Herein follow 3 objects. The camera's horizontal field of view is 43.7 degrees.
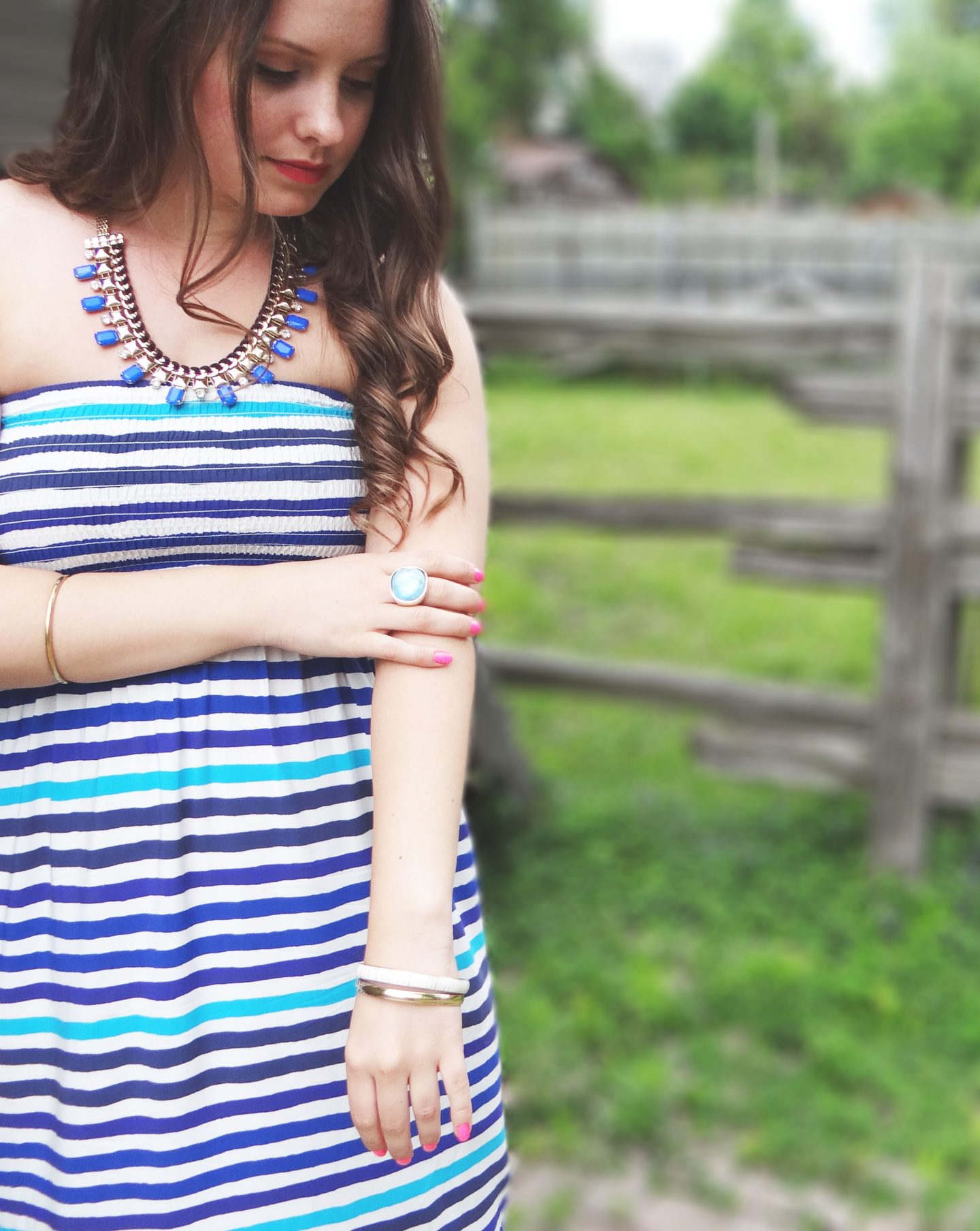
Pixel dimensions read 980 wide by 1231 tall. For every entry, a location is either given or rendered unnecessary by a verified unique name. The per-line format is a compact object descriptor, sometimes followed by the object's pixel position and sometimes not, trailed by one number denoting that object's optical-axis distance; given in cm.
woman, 107
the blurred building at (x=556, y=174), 3284
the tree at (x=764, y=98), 4184
